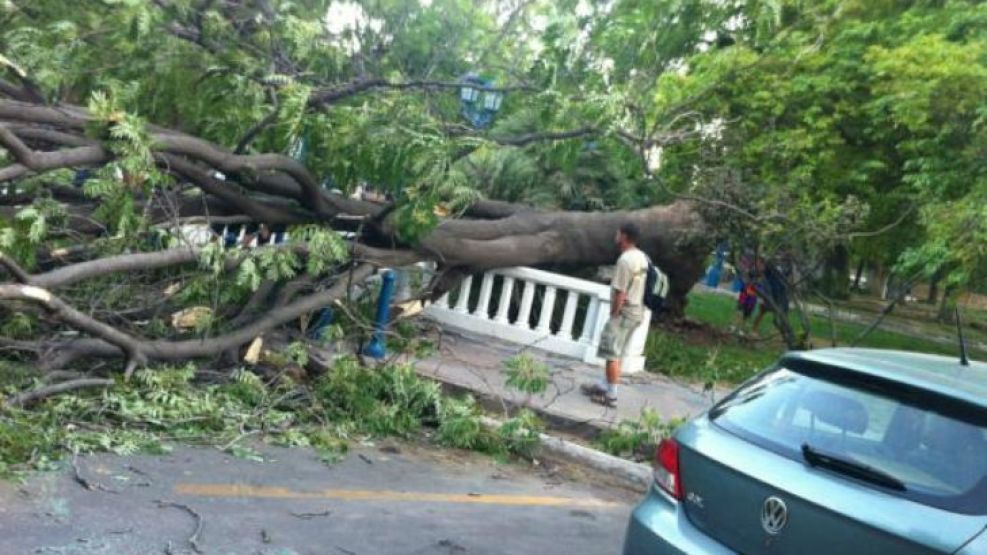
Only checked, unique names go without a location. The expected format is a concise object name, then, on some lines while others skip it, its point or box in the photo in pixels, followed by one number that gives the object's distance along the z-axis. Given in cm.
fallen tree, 674
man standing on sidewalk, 892
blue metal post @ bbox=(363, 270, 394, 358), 929
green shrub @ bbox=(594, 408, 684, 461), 760
